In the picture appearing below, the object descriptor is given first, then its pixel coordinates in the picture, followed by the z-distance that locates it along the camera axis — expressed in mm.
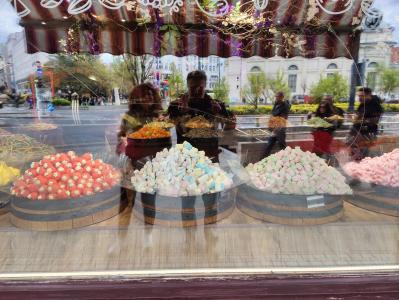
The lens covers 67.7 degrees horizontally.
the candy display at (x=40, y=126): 2156
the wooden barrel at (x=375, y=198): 1468
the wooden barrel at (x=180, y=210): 1334
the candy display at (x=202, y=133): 3160
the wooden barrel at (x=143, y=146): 2786
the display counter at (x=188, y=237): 1168
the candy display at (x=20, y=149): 1690
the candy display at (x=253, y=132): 3750
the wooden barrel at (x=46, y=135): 2045
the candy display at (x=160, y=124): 3283
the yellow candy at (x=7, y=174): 1514
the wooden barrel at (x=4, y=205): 1442
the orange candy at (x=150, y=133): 2940
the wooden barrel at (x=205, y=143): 2951
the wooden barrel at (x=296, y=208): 1378
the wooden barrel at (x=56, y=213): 1291
